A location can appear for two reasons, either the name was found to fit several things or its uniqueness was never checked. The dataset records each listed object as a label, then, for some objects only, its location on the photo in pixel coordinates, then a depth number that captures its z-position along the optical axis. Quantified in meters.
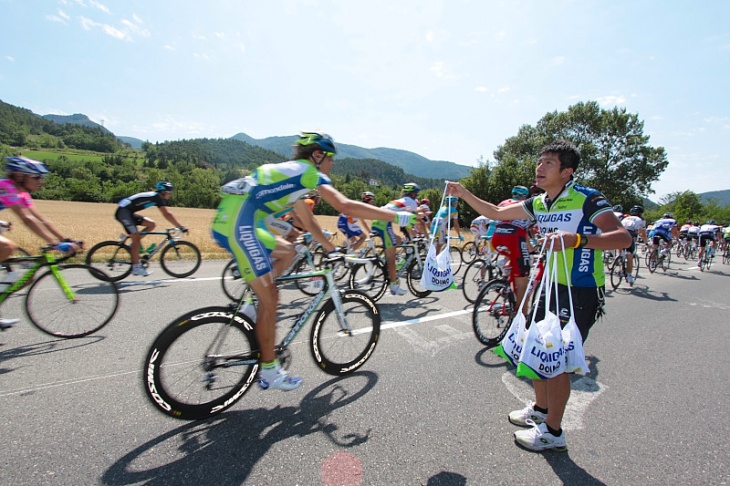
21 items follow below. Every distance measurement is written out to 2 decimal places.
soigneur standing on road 2.51
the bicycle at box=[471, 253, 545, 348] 4.48
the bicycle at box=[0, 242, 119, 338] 3.93
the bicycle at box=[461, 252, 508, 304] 6.50
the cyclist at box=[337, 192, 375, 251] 8.11
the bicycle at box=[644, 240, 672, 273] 12.00
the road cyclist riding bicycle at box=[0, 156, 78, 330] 4.17
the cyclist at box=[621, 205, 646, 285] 9.05
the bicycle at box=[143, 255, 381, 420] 2.59
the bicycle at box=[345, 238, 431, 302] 6.32
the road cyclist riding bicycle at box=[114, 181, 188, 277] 6.90
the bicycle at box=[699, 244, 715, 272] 13.84
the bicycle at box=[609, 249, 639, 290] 9.00
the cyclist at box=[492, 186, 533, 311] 4.89
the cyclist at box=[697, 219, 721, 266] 13.84
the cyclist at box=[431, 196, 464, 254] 5.10
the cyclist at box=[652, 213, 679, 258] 11.93
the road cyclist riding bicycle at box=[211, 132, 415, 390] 2.85
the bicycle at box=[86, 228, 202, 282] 6.80
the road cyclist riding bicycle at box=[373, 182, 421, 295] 6.54
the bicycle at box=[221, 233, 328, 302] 5.84
